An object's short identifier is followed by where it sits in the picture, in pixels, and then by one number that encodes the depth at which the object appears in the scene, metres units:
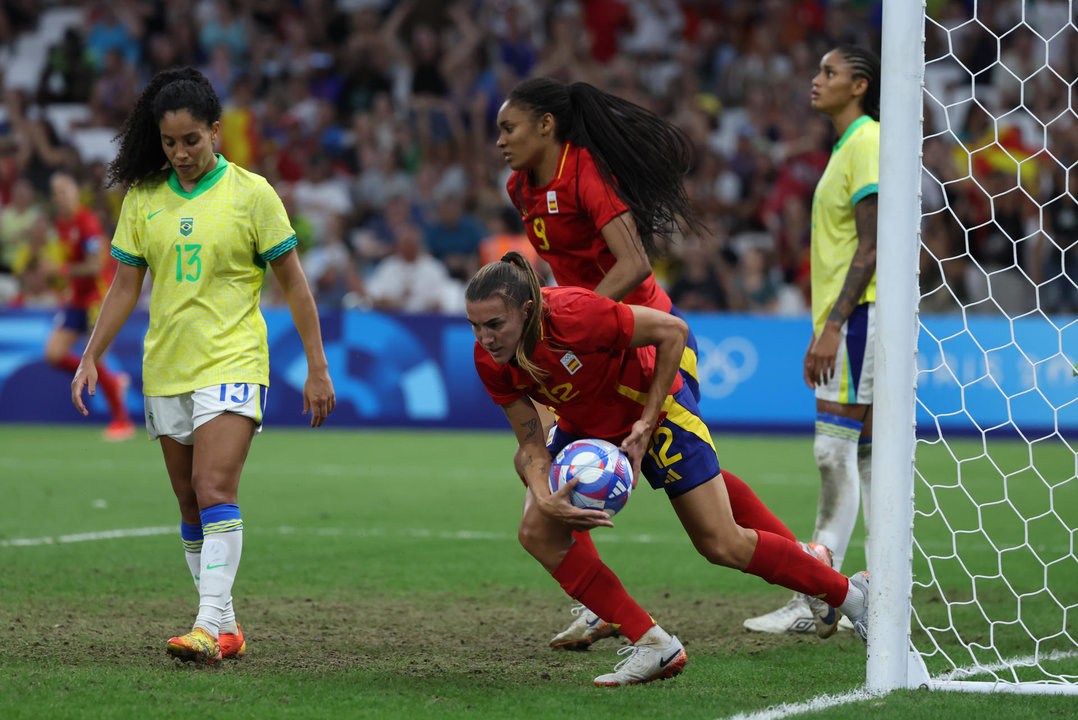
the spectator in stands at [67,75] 41.56
